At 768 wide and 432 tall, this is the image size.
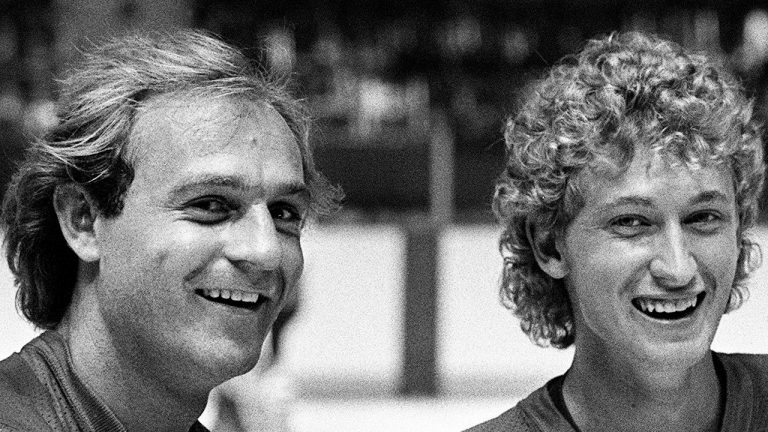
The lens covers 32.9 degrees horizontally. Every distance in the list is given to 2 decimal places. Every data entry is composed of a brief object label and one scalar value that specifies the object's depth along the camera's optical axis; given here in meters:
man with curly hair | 2.08
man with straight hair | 2.00
